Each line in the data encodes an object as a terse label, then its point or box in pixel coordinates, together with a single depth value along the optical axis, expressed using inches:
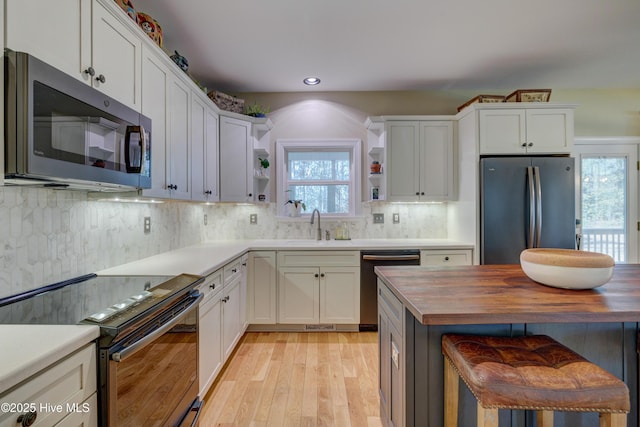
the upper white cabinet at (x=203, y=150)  95.4
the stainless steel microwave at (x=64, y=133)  36.3
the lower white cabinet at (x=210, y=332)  70.5
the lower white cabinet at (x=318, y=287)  115.3
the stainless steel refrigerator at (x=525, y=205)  105.6
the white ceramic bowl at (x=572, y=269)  49.5
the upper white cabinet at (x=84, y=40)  39.8
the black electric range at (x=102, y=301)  39.1
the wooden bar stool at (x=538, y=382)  35.6
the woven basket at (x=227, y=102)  118.3
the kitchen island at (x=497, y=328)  41.3
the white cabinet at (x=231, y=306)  87.5
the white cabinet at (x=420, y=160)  126.3
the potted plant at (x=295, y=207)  136.5
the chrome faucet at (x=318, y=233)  135.1
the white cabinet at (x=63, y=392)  27.2
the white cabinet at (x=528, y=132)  112.0
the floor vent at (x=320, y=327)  118.3
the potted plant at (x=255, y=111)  129.3
